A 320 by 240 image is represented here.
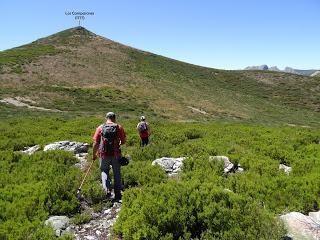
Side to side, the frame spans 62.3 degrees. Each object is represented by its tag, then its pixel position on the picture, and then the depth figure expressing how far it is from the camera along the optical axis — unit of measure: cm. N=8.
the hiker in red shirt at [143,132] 1190
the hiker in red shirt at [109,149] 667
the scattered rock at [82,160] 902
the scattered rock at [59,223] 523
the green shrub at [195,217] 476
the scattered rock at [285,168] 868
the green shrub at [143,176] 732
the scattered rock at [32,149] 1093
